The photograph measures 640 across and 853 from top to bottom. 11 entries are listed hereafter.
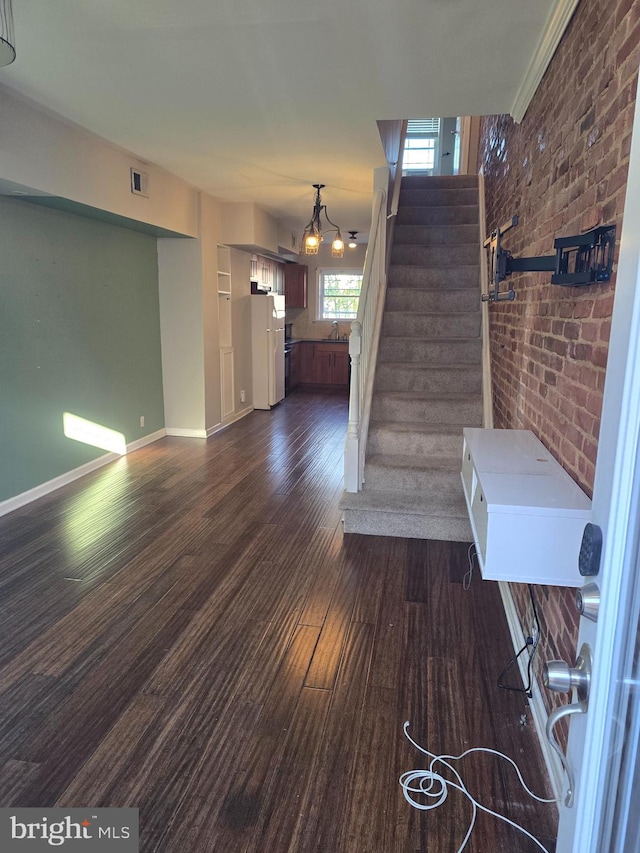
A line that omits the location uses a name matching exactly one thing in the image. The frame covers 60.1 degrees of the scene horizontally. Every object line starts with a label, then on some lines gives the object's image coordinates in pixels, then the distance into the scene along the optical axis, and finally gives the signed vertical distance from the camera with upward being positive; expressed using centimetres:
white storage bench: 155 -59
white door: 74 -41
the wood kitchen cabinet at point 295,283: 945 +55
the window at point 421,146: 888 +273
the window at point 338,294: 1005 +39
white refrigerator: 752 -40
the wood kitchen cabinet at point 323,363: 965 -82
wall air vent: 450 +106
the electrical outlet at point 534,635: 211 -120
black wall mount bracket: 154 +19
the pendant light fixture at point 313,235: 554 +82
